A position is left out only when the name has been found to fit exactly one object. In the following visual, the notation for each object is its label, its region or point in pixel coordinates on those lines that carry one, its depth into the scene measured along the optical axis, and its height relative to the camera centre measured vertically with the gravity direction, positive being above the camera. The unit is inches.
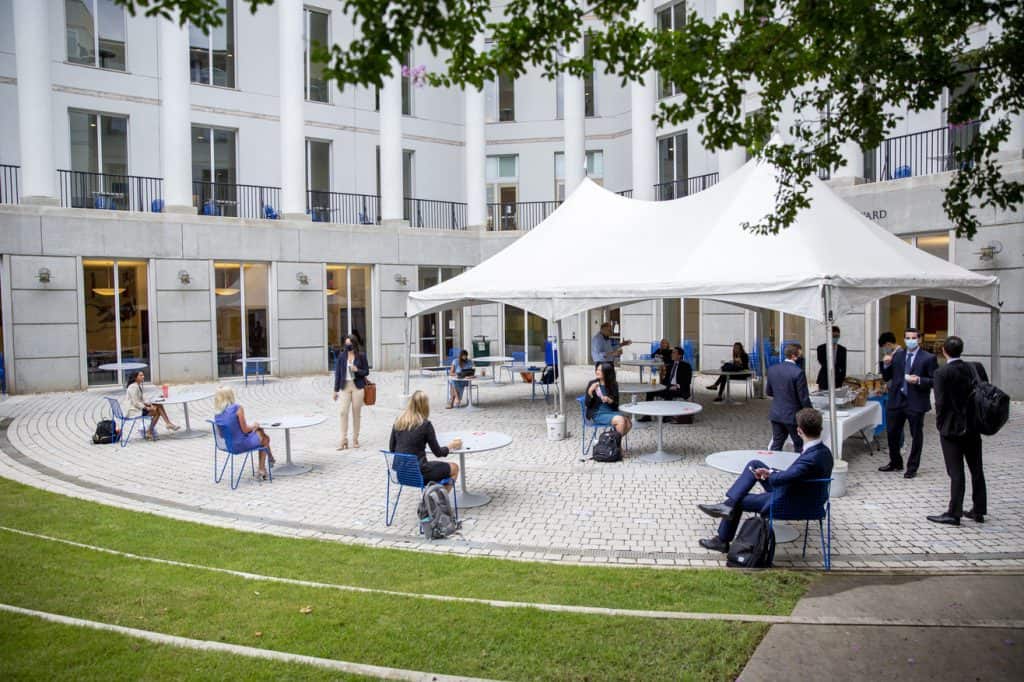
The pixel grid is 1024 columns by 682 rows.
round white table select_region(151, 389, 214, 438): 470.2 -49.4
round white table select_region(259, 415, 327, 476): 376.5 -53.1
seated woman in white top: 471.8 -52.4
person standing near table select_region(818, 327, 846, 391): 474.6 -36.2
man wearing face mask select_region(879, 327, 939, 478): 348.5 -39.0
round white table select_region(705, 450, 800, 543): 267.6 -54.6
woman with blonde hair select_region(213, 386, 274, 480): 354.6 -51.3
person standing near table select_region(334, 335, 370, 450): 443.2 -35.8
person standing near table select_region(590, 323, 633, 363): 565.6 -20.9
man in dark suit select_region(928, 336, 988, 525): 274.2 -44.1
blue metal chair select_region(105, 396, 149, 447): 460.4 -55.9
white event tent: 357.4 +32.8
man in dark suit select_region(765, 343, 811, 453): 332.2 -38.0
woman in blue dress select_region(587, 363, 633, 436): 427.2 -45.9
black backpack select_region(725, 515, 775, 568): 237.5 -75.6
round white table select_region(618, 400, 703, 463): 391.9 -50.3
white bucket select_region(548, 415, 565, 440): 460.4 -69.0
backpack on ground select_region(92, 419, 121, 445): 469.7 -70.2
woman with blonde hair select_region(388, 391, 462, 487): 290.4 -47.6
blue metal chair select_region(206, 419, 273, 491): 355.3 -68.4
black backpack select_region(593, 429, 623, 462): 395.2 -70.4
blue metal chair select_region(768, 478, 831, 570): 239.6 -64.0
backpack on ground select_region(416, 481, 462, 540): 277.1 -74.1
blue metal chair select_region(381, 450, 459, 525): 283.3 -58.6
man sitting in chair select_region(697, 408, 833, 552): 238.4 -55.8
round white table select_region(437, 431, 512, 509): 313.0 -53.8
